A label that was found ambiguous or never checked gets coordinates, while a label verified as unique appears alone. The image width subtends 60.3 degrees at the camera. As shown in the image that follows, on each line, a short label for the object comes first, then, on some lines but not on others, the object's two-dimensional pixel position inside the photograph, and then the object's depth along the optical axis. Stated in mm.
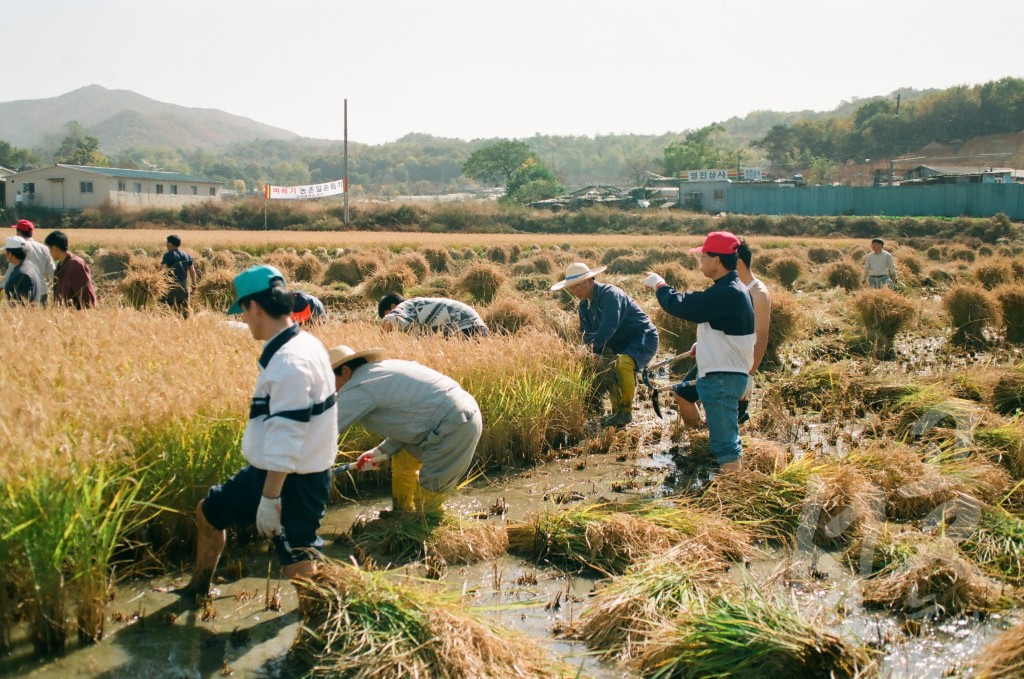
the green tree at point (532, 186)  71250
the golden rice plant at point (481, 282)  16125
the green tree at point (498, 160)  97500
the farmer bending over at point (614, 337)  7973
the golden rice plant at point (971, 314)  12141
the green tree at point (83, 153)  89125
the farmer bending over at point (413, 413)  4734
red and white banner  44406
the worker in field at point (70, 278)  8781
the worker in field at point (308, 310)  6320
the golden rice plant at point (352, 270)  19203
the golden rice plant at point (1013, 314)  11977
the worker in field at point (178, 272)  11977
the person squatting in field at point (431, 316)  7871
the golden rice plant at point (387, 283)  16609
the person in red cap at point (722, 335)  5695
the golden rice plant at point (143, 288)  12930
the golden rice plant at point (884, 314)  11812
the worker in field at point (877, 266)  14642
